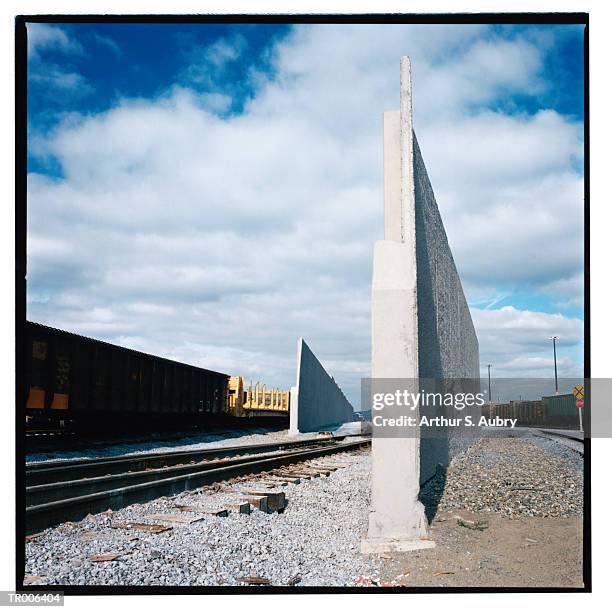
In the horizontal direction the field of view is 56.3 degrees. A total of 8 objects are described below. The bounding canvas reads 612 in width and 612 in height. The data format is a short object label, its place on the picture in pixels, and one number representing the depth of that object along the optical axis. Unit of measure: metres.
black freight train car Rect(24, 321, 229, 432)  12.87
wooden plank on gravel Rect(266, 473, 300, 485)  9.06
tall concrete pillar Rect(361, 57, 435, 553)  5.46
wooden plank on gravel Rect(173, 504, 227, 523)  5.91
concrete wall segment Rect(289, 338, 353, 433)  24.16
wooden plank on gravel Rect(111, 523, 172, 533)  5.55
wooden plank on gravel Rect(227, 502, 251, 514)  6.50
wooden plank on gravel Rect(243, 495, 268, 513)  6.86
